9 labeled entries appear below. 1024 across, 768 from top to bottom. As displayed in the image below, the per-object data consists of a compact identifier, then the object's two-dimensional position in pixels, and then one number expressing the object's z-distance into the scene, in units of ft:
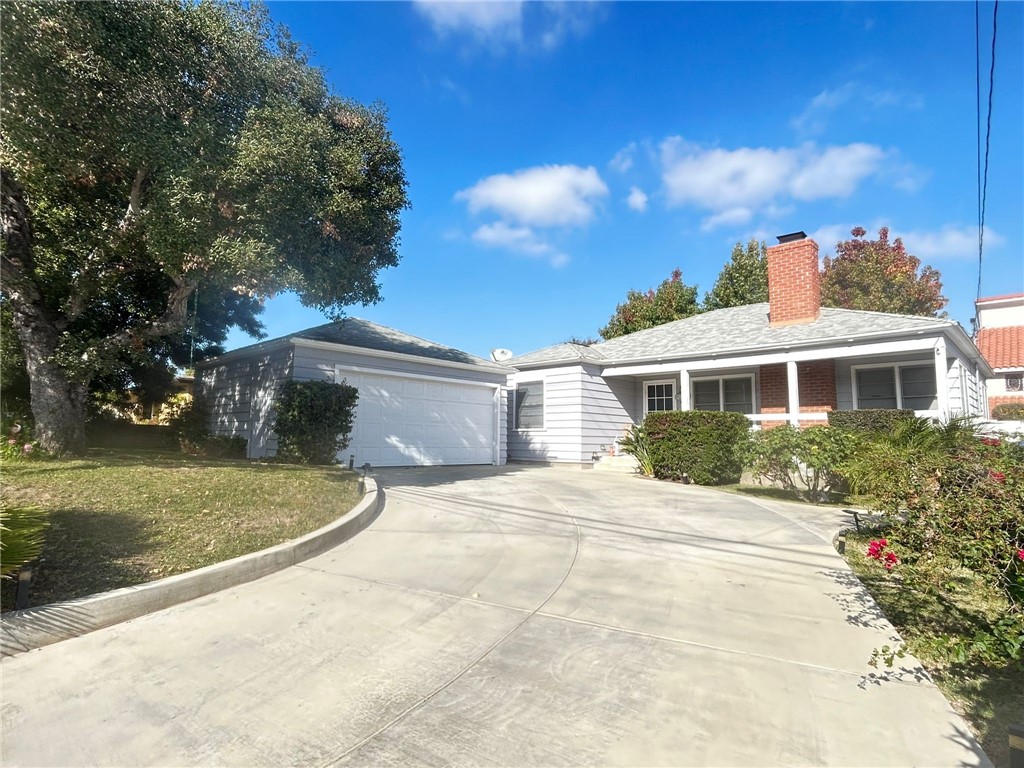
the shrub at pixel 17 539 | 11.98
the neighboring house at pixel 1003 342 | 76.54
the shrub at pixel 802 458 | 28.84
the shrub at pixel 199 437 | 42.80
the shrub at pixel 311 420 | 34.71
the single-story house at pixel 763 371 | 39.19
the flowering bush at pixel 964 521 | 9.59
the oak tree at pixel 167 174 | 22.67
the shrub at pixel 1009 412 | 65.04
